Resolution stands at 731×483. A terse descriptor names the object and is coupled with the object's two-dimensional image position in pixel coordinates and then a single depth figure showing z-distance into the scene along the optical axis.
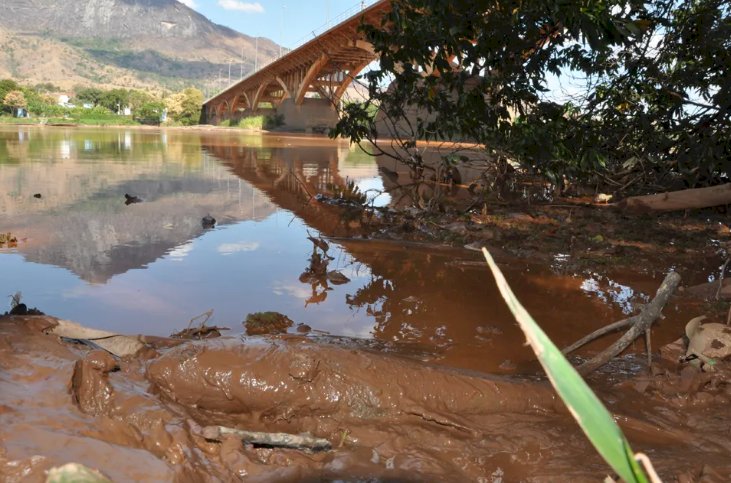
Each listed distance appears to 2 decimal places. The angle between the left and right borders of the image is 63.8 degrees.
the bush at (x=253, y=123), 58.91
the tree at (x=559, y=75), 6.03
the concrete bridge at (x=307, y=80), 34.91
